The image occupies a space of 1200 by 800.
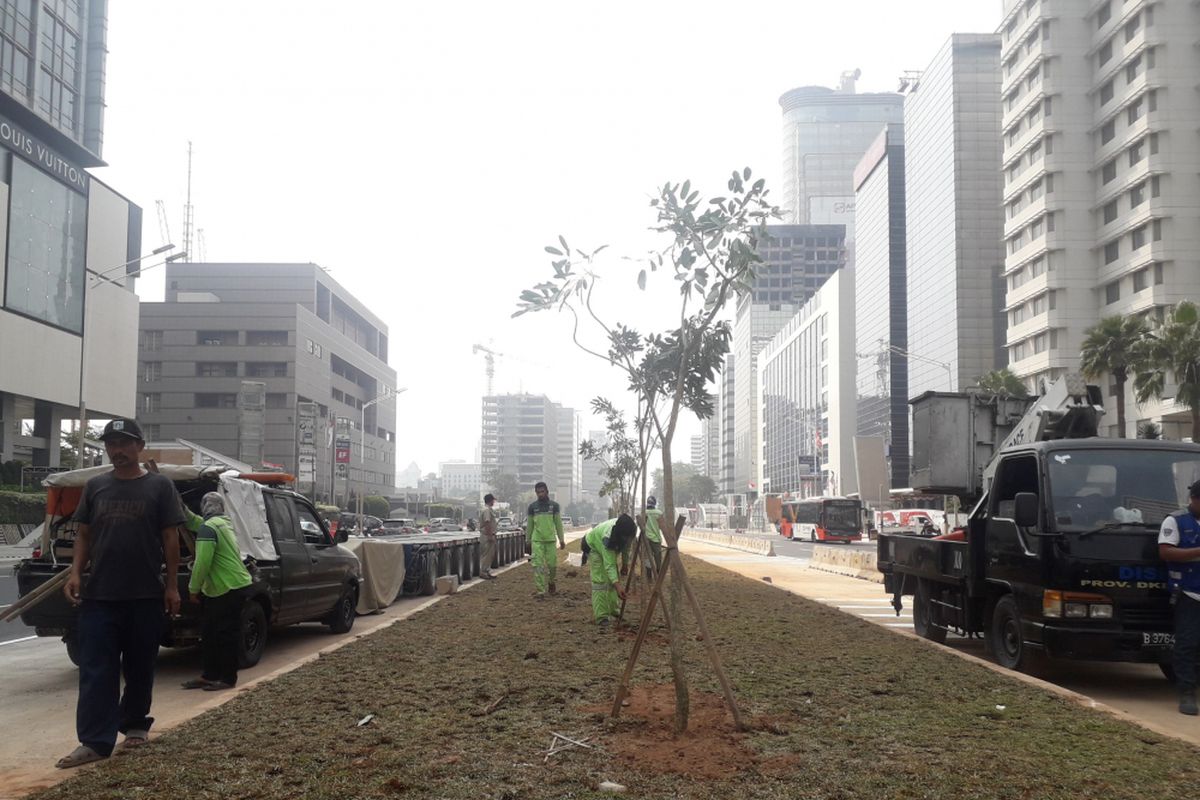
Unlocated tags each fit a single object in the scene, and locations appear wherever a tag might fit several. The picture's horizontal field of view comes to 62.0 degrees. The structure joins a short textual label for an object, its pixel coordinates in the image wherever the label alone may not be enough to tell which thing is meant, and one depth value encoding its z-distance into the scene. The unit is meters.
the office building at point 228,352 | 83.88
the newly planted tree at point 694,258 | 6.73
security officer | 7.38
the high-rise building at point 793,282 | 192.12
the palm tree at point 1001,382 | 56.12
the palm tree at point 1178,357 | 39.00
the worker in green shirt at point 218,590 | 7.86
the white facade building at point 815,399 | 123.06
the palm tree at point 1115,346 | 41.22
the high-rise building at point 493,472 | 183.74
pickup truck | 8.80
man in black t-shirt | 5.75
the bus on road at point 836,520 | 59.38
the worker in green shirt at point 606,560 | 10.91
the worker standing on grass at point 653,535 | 13.35
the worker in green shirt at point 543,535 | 15.62
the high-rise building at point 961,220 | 86.19
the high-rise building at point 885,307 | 109.81
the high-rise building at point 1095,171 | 56.31
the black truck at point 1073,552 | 8.04
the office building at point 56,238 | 51.00
